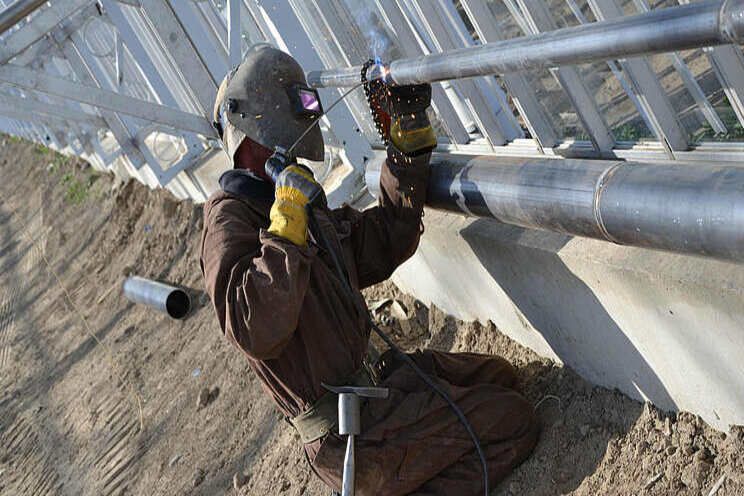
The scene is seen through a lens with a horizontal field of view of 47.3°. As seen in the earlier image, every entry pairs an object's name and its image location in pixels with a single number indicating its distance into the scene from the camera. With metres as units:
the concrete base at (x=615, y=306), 2.74
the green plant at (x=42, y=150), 19.65
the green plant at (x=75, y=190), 14.67
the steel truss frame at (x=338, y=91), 3.14
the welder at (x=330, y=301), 3.14
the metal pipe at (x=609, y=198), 2.39
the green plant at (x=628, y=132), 3.36
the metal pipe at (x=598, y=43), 1.88
